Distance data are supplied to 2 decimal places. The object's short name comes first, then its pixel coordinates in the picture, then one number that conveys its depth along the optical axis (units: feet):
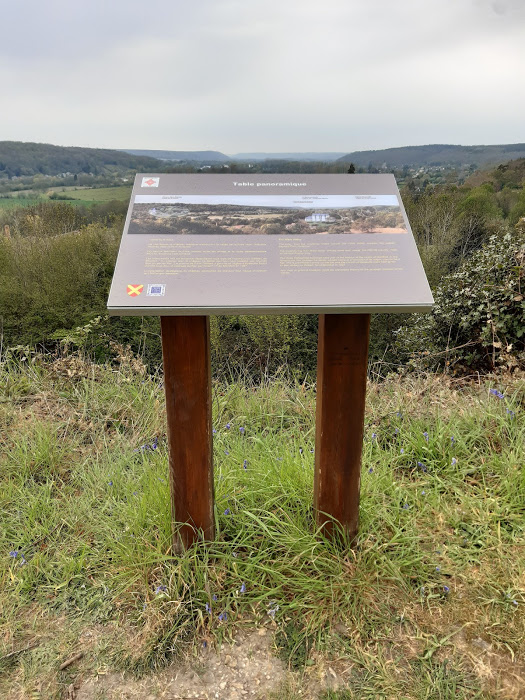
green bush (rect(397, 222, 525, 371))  15.38
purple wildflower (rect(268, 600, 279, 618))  6.29
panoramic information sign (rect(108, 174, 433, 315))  5.71
